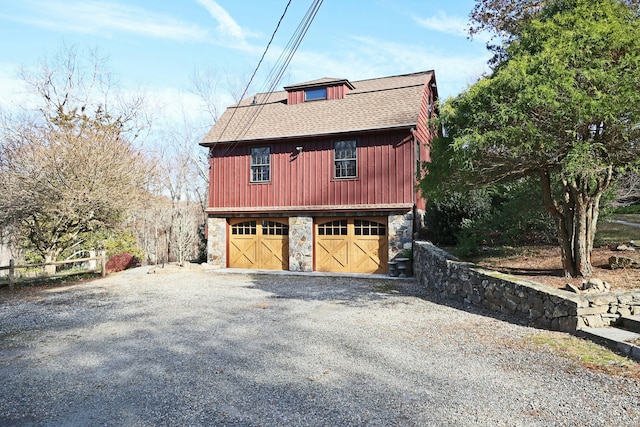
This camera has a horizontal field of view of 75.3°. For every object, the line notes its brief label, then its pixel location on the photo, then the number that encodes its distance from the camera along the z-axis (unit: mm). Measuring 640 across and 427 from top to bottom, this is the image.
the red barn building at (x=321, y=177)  13531
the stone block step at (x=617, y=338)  4625
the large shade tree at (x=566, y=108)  5629
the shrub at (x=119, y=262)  16444
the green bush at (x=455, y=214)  12734
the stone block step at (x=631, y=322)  5285
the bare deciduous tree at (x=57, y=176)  13398
